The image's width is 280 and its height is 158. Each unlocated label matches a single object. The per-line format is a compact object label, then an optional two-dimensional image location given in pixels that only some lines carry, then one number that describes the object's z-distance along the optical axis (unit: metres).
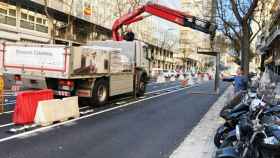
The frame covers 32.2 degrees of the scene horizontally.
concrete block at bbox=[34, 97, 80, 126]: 12.49
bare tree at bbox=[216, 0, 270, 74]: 17.28
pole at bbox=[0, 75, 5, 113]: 14.83
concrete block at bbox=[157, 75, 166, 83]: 49.03
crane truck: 16.09
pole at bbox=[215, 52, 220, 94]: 31.27
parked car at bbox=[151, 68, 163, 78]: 60.98
